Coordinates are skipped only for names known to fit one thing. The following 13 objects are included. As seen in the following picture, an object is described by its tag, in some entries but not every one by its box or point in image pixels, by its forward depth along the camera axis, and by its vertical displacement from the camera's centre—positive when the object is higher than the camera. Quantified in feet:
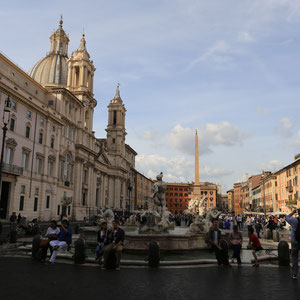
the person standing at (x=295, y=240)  25.56 -1.98
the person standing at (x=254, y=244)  32.48 -2.93
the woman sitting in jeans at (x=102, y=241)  31.63 -2.93
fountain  40.52 -2.68
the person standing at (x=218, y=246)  32.30 -3.20
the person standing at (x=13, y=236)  48.28 -3.97
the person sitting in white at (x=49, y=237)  33.04 -2.73
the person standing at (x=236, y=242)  33.22 -2.84
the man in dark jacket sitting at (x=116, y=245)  29.96 -3.04
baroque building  112.78 +28.68
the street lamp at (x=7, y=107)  57.77 +17.97
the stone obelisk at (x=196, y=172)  226.99 +28.04
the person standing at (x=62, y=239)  31.99 -2.89
